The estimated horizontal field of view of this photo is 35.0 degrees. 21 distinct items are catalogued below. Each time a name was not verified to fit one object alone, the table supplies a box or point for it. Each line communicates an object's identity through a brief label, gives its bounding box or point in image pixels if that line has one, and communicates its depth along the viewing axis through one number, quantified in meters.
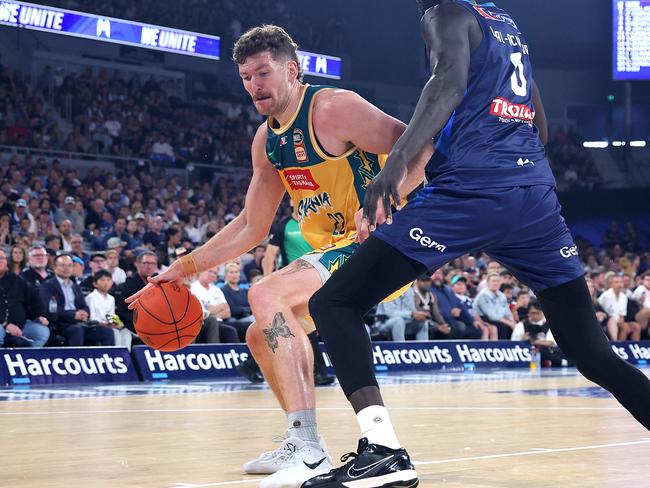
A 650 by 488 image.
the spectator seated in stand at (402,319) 14.52
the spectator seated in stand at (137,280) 12.11
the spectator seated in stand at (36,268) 12.05
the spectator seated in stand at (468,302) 15.88
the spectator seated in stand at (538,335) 15.88
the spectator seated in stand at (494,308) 16.26
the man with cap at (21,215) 16.27
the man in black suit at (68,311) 11.80
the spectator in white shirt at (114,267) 13.77
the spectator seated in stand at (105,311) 12.23
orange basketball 5.14
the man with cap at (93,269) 13.17
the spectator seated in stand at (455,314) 15.52
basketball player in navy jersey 3.63
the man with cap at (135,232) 16.45
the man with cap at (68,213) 17.39
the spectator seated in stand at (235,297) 13.60
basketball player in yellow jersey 4.54
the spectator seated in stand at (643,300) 17.66
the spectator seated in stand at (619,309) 17.34
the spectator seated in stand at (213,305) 12.93
